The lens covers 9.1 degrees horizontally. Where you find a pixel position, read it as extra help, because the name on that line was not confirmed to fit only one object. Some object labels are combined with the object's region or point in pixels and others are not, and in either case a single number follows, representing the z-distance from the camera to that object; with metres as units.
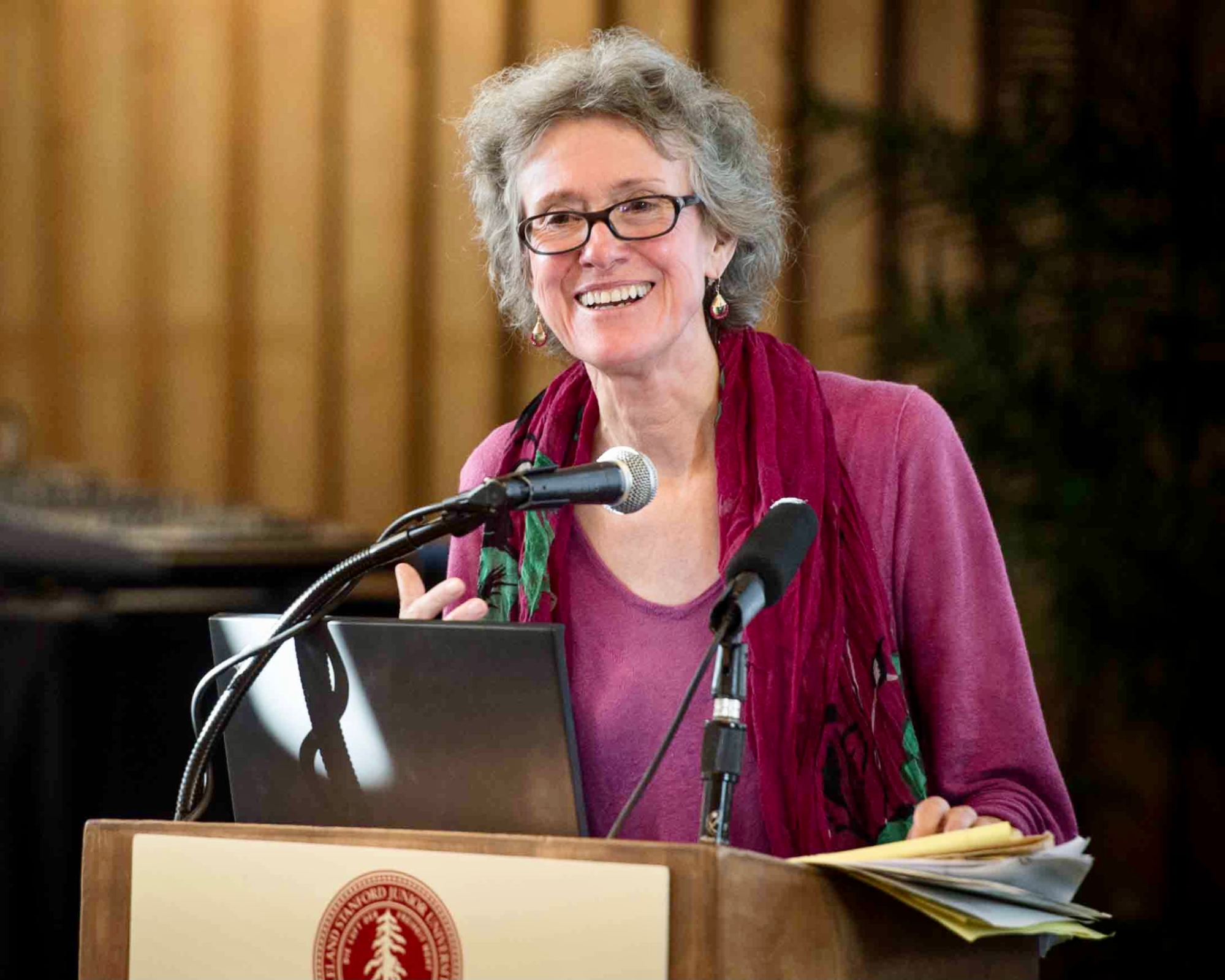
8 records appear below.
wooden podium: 5.04
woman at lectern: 5.47
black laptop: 5.16
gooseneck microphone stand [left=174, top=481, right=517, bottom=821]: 5.16
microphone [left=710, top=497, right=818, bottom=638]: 5.11
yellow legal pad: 5.12
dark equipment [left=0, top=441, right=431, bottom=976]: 6.14
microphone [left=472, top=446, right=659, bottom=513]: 5.17
